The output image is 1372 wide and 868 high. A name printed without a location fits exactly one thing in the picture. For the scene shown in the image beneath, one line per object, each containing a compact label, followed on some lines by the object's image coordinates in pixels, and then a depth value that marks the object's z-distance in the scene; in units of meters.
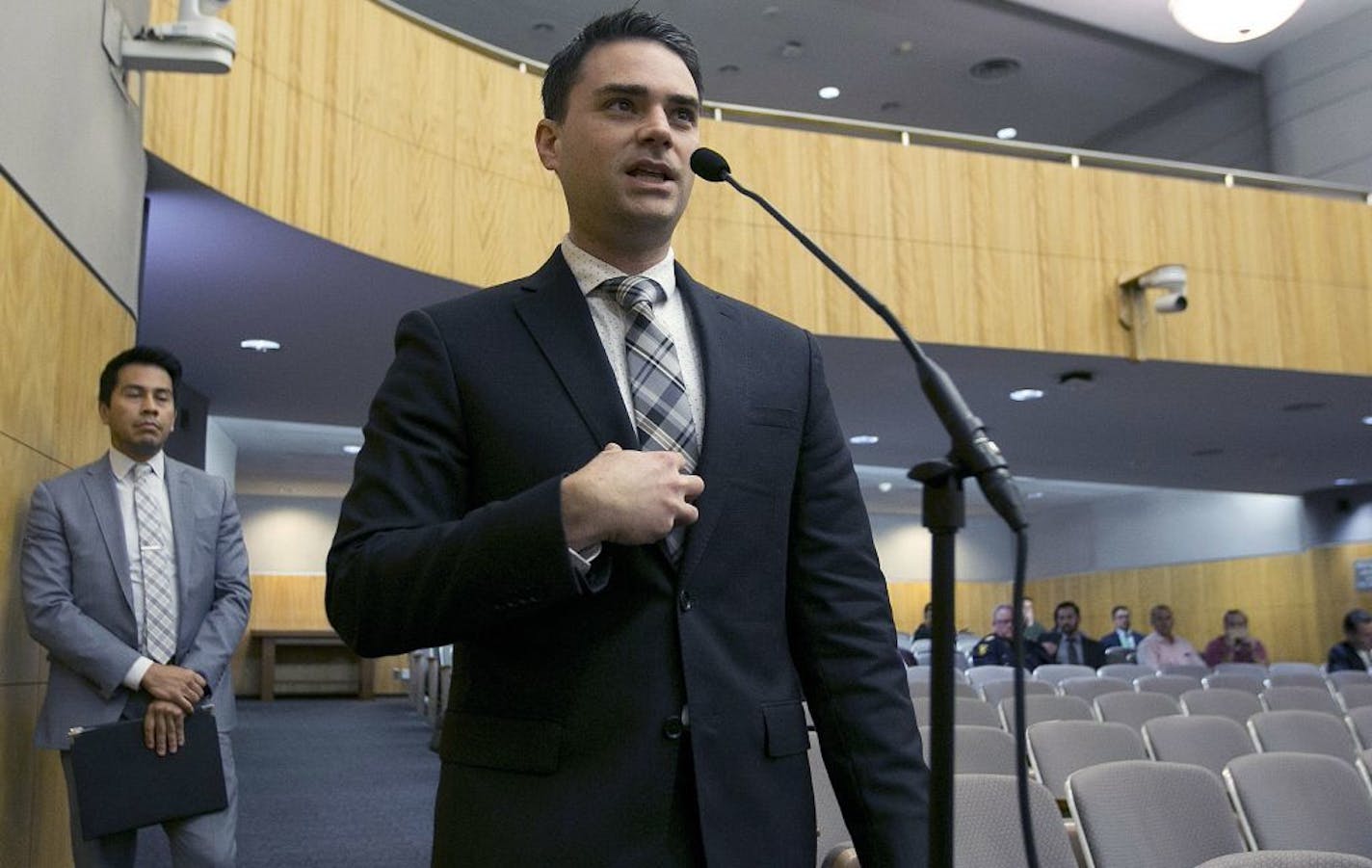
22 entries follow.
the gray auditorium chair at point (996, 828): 2.49
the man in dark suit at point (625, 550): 1.18
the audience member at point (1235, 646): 10.73
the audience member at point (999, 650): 8.73
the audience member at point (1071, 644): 9.65
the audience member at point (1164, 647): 10.19
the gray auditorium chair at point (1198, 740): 4.18
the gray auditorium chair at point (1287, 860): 1.91
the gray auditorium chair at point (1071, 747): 3.78
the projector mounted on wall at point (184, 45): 4.38
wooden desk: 15.92
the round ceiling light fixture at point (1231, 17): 8.70
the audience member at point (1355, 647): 9.21
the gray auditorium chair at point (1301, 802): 3.10
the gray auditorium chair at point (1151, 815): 2.71
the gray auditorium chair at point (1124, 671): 7.98
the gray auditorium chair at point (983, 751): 3.65
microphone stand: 0.93
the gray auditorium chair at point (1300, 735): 4.59
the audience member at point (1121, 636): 11.93
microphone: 0.93
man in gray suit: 3.07
